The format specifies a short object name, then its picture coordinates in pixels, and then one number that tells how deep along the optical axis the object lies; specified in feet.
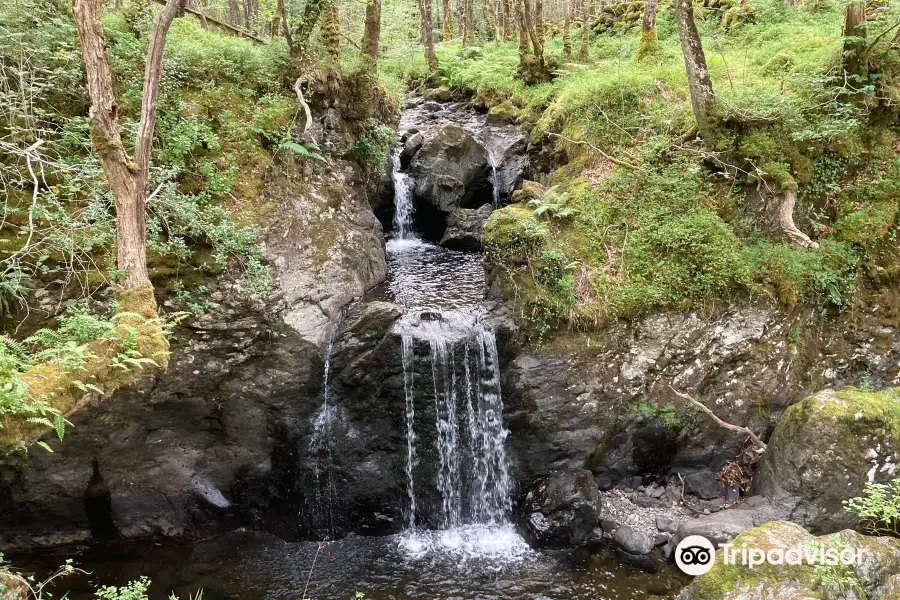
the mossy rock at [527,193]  34.83
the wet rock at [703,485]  28.04
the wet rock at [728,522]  24.17
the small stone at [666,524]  25.89
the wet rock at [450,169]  43.70
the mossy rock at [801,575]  14.23
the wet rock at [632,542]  25.13
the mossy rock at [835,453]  23.52
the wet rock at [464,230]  41.86
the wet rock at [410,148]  46.24
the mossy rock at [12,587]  14.38
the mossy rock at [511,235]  29.58
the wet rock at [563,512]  26.13
